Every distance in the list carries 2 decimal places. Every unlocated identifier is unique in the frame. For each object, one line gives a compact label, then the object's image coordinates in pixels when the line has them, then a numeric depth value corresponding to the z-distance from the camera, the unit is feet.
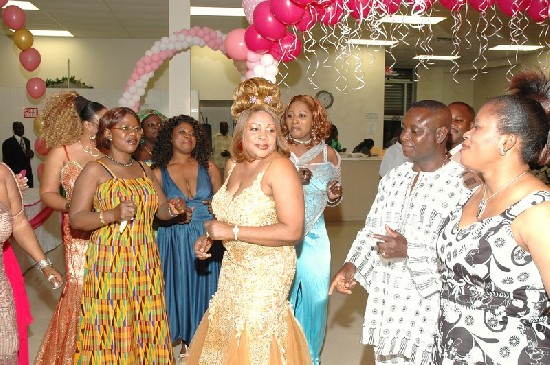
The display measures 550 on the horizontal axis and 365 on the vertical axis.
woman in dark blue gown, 14.88
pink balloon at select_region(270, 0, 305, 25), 16.17
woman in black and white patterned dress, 6.05
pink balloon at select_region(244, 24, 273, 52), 19.21
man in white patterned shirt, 9.16
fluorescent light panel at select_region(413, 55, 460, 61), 44.24
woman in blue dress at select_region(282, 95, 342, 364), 13.44
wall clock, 46.01
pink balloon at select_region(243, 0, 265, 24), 19.21
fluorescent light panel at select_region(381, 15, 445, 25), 30.11
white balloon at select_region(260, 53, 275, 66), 19.33
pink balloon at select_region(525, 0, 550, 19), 16.76
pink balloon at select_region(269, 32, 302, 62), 19.16
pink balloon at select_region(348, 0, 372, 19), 16.23
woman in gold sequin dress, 9.04
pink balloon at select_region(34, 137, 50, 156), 26.90
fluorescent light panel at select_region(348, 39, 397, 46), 35.76
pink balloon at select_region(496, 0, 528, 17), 16.90
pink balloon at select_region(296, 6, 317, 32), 17.63
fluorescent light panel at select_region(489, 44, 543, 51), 39.49
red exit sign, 40.98
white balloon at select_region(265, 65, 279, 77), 19.25
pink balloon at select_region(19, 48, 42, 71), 29.17
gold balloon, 28.27
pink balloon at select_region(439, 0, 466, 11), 16.92
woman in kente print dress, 11.23
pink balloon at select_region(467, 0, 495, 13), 16.78
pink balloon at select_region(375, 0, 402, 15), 16.40
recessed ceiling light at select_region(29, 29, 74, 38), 42.14
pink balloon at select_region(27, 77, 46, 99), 30.07
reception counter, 38.04
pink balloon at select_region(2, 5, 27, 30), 27.32
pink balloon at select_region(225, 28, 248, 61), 21.24
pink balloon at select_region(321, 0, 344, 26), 16.80
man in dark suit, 33.76
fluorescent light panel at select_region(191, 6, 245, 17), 33.63
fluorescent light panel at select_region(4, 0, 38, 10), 32.99
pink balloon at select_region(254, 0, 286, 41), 17.47
